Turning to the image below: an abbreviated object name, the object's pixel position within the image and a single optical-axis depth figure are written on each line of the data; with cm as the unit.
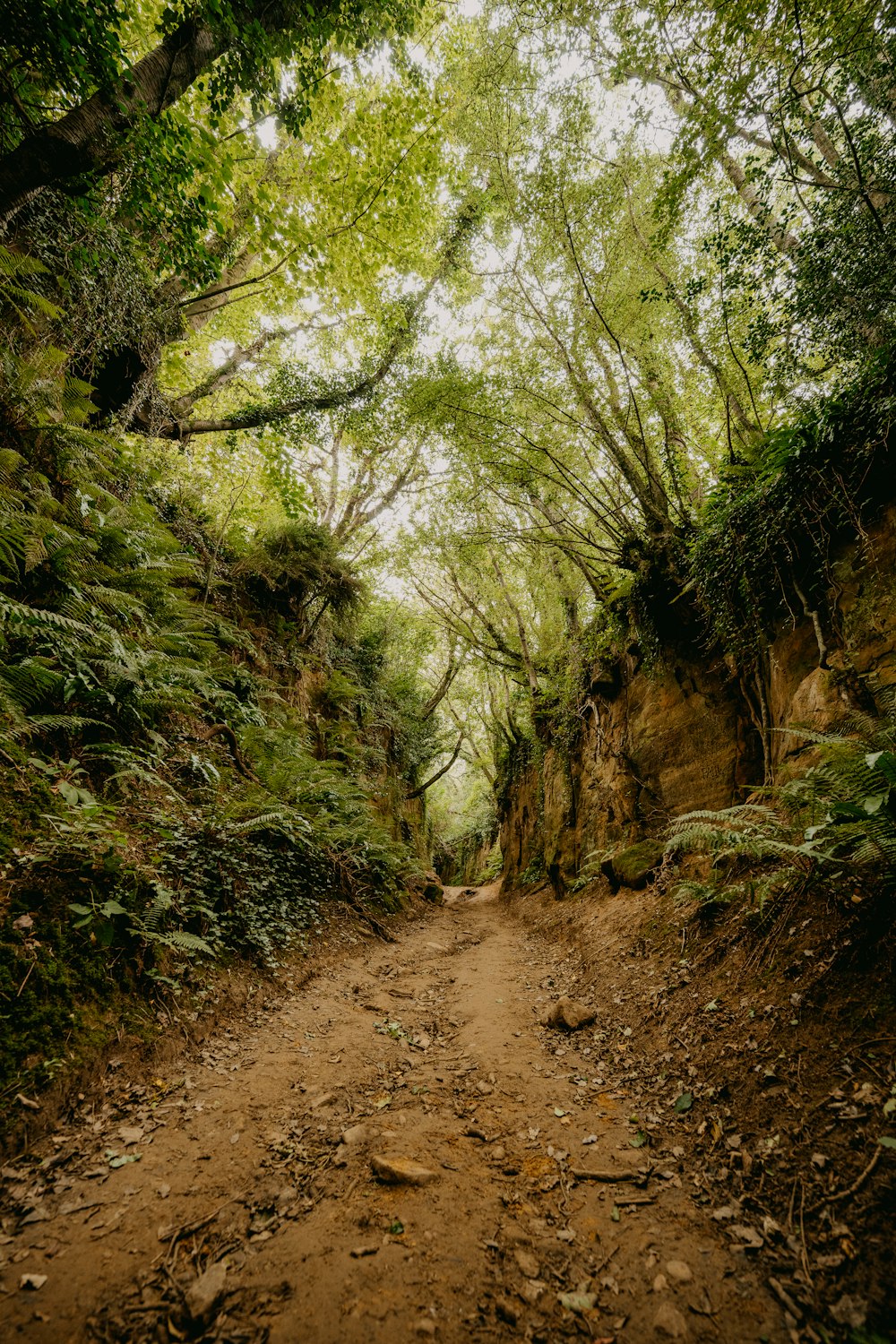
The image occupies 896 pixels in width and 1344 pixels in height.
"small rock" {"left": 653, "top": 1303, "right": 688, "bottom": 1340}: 163
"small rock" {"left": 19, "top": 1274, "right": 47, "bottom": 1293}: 173
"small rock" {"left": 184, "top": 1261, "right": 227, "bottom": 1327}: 168
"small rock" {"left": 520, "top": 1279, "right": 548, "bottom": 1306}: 179
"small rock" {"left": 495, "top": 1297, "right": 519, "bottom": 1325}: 173
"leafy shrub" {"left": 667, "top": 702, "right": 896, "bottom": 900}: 271
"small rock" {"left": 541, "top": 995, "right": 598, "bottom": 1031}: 408
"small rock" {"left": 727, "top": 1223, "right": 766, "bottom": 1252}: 186
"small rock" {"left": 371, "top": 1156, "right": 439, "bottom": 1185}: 229
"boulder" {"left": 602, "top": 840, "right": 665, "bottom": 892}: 618
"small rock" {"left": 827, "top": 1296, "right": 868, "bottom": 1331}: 152
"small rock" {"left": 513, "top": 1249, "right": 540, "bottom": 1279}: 189
